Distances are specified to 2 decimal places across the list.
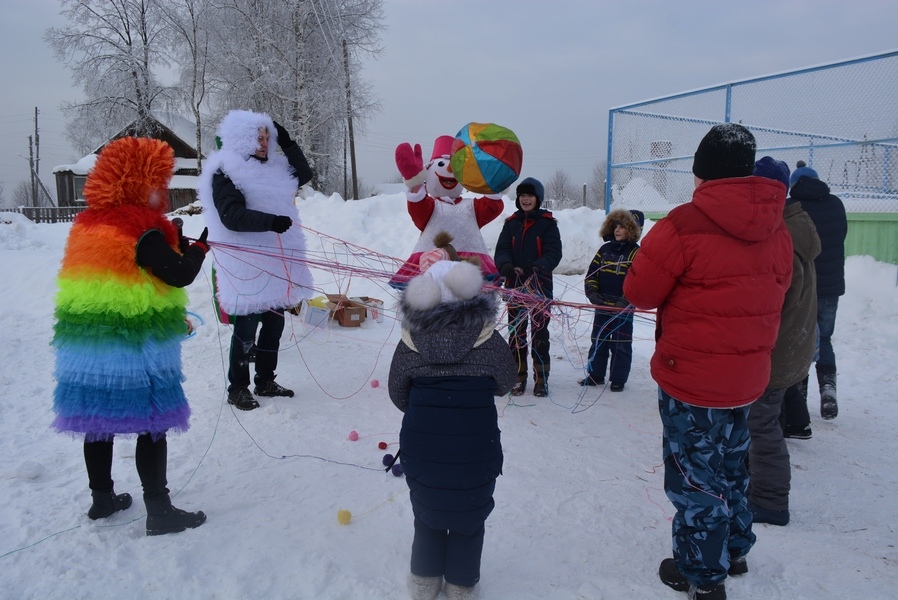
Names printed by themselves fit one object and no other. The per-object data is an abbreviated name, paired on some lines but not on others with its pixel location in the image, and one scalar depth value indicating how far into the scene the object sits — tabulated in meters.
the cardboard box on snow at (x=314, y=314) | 7.04
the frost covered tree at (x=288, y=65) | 21.11
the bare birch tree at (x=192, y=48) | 23.03
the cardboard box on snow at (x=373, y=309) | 7.56
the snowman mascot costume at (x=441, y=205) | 4.87
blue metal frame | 7.02
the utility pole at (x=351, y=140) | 22.17
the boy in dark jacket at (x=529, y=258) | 5.03
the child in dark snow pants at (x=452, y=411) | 2.25
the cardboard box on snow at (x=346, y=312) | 7.13
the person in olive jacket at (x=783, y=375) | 2.92
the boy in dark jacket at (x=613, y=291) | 5.20
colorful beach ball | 4.46
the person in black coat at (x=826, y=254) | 4.66
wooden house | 28.90
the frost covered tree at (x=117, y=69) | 23.20
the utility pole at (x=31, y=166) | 36.25
